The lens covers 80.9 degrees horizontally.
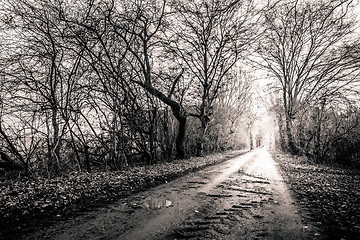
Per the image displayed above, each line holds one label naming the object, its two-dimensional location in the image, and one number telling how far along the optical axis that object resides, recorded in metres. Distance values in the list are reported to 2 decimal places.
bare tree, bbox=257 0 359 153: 11.68
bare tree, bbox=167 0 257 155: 11.12
